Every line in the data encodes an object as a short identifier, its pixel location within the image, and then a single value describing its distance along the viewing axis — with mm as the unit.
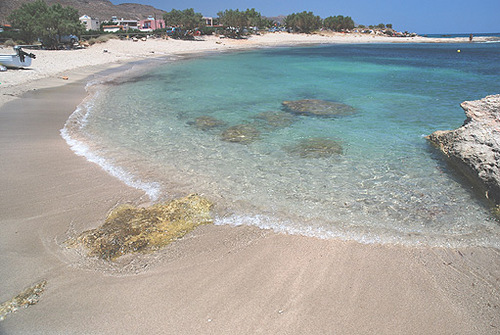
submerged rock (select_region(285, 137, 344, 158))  8586
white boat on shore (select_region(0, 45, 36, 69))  19314
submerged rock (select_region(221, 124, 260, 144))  9711
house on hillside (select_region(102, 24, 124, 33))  73438
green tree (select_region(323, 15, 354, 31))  115750
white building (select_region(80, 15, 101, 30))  62781
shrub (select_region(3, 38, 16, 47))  34031
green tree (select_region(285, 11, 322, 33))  103562
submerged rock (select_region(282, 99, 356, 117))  13070
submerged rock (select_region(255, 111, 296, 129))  11320
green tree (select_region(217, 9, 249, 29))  75562
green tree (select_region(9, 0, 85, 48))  33562
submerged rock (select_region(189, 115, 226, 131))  11078
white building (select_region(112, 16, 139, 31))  87262
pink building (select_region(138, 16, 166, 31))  79250
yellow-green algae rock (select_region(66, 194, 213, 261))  4586
